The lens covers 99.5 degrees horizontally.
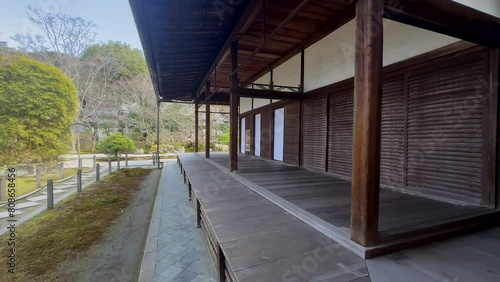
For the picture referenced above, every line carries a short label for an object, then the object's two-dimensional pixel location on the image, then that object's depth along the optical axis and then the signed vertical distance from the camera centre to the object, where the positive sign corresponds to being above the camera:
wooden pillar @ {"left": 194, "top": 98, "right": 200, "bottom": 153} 10.62 +0.68
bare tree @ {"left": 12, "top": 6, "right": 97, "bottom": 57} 15.21 +8.26
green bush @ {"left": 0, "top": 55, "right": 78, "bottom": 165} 8.20 +1.08
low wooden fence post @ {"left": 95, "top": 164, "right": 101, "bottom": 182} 7.91 -1.40
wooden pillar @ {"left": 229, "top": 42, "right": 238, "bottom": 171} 4.84 +0.52
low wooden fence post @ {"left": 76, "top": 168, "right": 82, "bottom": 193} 6.28 -1.39
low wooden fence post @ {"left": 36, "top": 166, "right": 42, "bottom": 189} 6.58 -1.33
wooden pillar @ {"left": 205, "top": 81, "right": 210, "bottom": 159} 7.95 +0.59
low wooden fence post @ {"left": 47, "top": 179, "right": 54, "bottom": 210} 4.77 -1.36
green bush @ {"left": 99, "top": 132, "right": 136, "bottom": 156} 14.60 -0.51
